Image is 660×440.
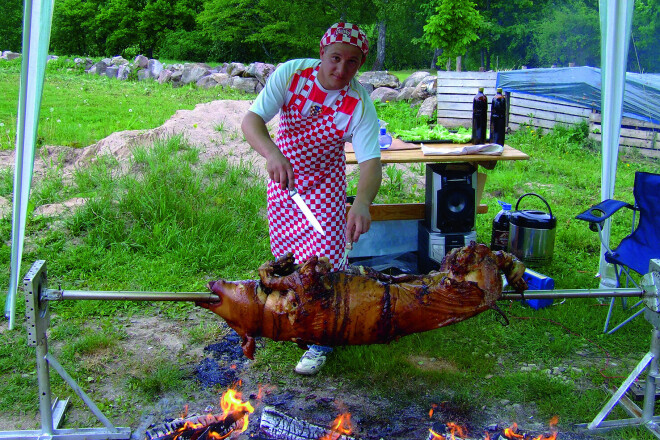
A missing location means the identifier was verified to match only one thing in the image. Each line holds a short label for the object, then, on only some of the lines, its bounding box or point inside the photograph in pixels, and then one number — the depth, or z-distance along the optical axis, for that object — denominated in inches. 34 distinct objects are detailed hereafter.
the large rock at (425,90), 489.1
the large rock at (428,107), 436.8
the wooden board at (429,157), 168.7
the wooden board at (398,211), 198.5
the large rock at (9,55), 873.3
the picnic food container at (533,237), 191.3
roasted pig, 89.5
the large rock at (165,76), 663.1
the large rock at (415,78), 550.9
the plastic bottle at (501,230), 199.5
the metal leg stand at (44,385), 87.7
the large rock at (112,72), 744.3
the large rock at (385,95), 533.3
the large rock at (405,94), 518.9
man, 104.1
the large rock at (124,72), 722.9
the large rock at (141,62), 738.8
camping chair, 148.6
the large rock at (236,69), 646.5
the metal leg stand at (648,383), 100.5
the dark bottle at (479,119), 181.2
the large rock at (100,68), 757.3
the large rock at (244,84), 613.9
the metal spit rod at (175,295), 86.1
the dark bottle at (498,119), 181.5
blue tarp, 294.5
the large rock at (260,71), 629.4
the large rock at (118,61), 793.6
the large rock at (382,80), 573.6
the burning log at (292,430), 99.8
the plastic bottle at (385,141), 182.7
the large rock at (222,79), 620.4
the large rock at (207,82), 626.2
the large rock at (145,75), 709.9
